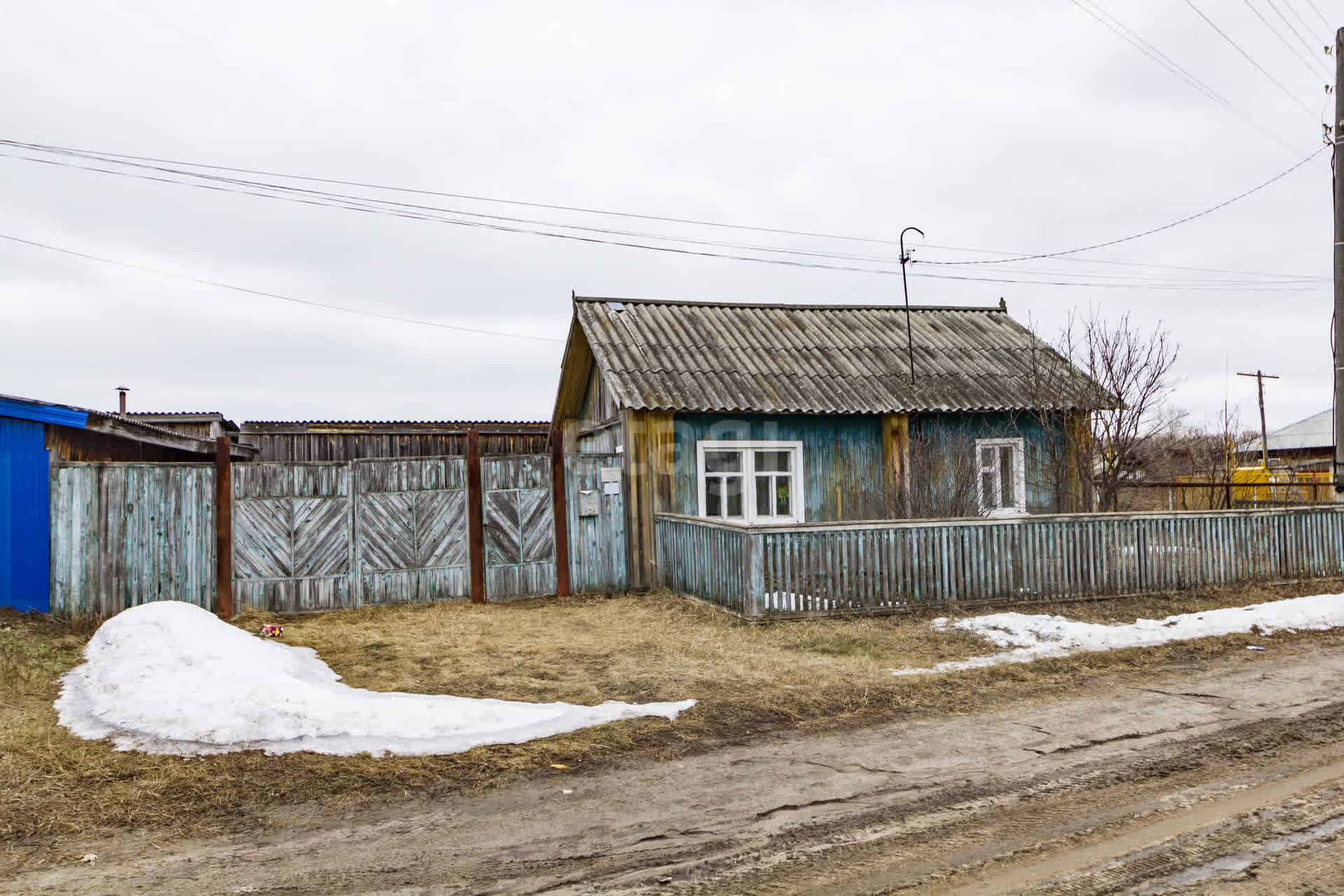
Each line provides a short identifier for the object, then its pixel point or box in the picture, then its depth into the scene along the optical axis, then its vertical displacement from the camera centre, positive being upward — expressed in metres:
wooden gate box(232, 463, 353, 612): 12.12 -0.49
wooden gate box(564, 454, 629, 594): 13.65 -0.46
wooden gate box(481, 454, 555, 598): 13.20 -0.46
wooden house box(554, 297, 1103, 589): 14.29 +1.01
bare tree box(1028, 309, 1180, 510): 14.41 +0.85
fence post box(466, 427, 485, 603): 13.05 -0.50
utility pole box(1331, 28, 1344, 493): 13.18 +2.89
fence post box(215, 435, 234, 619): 11.92 -0.38
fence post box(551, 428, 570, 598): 13.48 -0.44
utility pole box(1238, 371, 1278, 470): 47.84 +4.81
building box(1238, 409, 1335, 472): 43.88 +1.25
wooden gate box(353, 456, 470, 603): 12.64 -0.46
